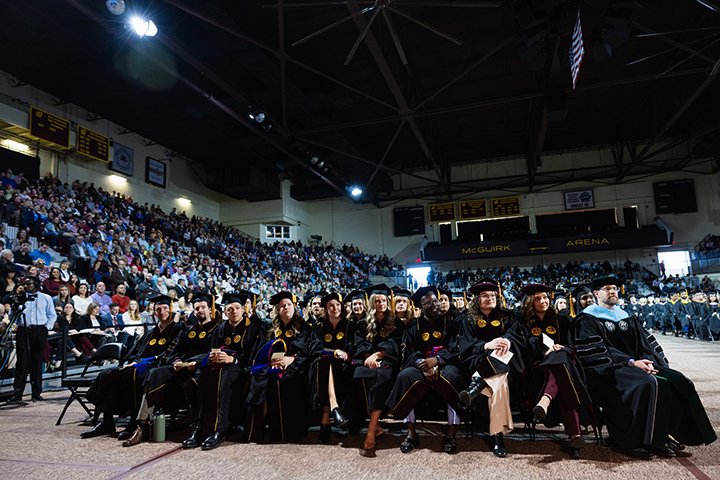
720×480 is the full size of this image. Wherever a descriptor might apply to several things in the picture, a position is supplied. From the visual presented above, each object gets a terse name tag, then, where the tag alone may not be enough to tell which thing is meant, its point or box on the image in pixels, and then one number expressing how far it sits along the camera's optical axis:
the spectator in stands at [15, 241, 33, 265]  9.41
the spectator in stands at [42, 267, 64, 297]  8.60
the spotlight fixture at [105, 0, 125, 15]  8.84
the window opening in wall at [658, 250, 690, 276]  25.35
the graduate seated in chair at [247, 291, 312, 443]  4.07
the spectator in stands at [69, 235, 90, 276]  10.71
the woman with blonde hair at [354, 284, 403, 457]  3.87
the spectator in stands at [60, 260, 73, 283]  9.10
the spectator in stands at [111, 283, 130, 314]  9.50
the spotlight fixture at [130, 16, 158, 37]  9.41
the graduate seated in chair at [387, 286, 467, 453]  3.68
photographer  6.04
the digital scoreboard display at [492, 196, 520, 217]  27.17
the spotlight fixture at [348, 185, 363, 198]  23.11
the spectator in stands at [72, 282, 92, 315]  8.42
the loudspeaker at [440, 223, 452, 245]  28.80
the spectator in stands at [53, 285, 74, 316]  7.63
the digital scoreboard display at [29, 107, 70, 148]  15.52
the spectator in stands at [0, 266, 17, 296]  7.77
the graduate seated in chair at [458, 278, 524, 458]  3.51
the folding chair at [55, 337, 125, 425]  5.88
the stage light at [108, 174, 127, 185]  19.36
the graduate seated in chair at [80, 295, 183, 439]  4.45
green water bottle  4.14
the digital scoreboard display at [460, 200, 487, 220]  27.38
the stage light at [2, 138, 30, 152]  15.39
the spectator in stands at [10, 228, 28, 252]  9.56
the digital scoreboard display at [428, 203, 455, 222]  28.17
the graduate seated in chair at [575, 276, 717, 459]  3.20
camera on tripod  5.79
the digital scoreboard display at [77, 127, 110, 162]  17.34
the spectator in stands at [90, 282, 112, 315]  9.12
